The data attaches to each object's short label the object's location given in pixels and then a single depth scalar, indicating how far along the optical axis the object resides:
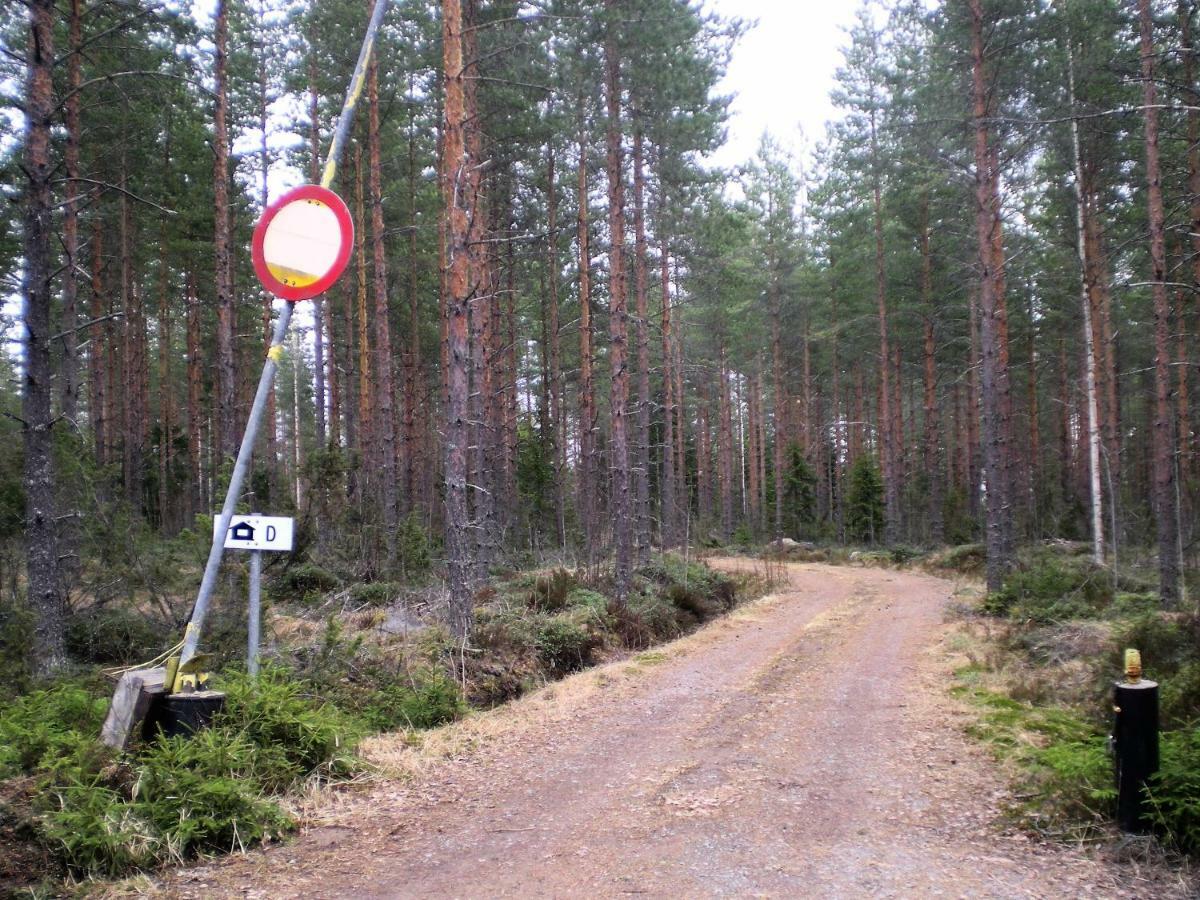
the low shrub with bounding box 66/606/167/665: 8.96
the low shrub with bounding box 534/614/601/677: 10.19
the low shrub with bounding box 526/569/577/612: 12.16
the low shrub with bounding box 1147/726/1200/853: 4.04
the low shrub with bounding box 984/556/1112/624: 12.15
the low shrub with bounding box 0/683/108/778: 4.70
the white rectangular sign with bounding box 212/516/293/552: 5.27
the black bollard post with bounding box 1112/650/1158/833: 4.26
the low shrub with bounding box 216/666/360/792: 5.28
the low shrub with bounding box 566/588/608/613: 12.30
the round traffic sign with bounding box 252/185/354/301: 4.99
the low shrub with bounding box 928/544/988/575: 23.09
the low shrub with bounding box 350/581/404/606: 13.06
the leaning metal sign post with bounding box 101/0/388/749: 4.89
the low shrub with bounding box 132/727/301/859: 4.36
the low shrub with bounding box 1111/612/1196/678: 6.48
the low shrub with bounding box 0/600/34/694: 6.84
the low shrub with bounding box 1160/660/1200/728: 5.20
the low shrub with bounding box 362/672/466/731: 7.25
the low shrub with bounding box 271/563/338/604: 13.65
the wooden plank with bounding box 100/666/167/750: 4.84
